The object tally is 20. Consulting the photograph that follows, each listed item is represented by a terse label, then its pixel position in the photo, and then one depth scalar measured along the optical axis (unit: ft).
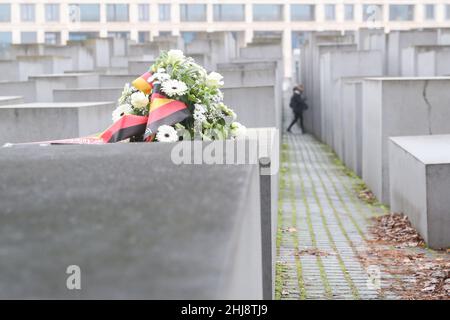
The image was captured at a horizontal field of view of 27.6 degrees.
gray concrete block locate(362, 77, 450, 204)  45.47
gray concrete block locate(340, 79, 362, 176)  57.77
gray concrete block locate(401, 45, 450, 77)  68.64
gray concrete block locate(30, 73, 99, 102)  60.18
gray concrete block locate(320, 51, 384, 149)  77.25
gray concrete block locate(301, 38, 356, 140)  96.89
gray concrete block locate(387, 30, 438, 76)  89.10
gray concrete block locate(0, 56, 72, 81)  88.84
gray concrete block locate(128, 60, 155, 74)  71.87
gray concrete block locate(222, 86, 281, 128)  48.83
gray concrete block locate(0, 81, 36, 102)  59.31
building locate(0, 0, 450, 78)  274.77
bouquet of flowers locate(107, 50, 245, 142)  24.11
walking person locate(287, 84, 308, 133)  107.64
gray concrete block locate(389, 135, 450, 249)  32.94
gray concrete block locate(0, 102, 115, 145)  36.68
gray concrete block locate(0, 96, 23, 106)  44.68
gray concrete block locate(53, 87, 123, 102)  50.06
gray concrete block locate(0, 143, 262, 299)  8.21
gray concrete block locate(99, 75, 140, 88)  59.11
